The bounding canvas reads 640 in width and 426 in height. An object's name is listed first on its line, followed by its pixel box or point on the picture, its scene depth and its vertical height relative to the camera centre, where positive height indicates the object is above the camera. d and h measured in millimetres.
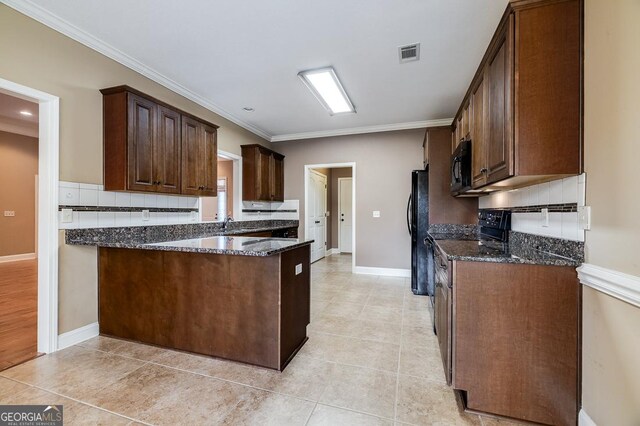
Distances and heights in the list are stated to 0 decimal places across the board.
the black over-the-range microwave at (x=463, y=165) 2672 +468
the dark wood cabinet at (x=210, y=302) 2074 -754
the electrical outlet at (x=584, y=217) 1478 -30
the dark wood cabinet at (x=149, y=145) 2621 +704
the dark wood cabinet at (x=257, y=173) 4953 +715
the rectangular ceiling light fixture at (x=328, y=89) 3176 +1595
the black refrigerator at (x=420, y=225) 3955 -194
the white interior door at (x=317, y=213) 6078 -33
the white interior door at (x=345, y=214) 7727 -84
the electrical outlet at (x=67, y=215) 2361 -32
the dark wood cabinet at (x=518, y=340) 1512 -740
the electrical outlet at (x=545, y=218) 1905 -45
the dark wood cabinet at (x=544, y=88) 1542 +707
